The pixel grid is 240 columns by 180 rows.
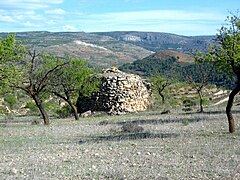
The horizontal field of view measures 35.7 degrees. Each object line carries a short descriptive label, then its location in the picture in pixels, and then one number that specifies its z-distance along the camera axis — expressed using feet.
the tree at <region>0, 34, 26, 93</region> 85.20
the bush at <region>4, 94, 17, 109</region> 215.72
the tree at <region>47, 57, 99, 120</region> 111.24
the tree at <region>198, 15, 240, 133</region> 61.87
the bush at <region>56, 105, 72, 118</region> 146.64
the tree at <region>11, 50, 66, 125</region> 95.27
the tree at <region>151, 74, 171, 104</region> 203.36
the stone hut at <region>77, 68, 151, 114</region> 146.51
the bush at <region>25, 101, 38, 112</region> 213.11
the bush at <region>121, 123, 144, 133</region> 72.90
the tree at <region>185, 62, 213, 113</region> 132.71
